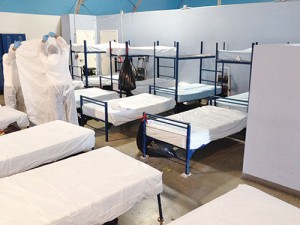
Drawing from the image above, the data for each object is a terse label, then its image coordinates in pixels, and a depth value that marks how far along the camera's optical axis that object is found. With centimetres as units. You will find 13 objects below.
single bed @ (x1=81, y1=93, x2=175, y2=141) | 507
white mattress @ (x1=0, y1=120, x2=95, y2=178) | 297
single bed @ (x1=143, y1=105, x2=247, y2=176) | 383
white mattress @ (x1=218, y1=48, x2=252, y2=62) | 500
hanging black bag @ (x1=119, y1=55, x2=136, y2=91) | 648
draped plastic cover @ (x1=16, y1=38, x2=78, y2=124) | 462
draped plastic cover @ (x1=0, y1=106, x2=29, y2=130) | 431
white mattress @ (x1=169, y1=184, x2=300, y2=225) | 191
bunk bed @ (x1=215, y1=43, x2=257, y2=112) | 502
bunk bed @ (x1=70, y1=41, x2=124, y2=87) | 720
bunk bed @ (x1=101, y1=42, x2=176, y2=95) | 662
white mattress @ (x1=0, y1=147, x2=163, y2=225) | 200
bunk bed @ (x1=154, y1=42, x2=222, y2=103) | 633
